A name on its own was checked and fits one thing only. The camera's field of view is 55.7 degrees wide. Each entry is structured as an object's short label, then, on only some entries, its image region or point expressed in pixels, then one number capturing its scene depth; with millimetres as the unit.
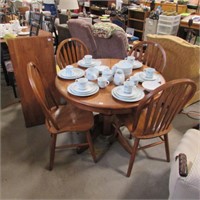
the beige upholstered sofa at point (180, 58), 2303
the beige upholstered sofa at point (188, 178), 989
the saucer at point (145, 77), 1702
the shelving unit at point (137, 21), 5336
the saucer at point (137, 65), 1986
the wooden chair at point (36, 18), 2545
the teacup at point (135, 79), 1611
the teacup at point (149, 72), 1704
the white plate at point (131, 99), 1408
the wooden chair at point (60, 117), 1533
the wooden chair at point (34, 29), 2359
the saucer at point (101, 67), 1860
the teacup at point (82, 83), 1468
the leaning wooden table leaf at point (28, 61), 1896
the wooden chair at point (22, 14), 3481
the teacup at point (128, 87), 1414
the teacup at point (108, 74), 1649
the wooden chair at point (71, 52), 2192
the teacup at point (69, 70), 1737
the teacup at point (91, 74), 1681
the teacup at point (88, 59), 1992
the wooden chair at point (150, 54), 2211
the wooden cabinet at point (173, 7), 5070
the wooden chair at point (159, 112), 1305
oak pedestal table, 1378
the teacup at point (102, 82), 1560
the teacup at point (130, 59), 1923
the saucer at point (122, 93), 1425
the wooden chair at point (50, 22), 3925
